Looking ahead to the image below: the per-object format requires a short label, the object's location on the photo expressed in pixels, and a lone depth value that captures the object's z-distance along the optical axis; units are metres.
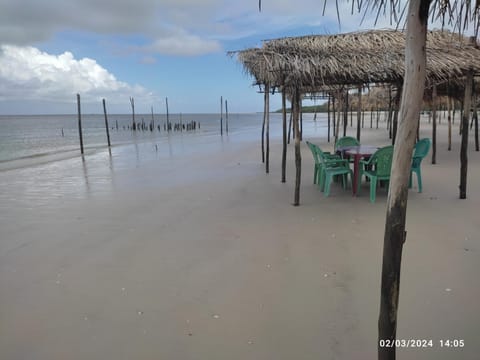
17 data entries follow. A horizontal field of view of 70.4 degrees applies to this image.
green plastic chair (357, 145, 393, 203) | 5.27
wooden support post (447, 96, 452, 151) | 10.73
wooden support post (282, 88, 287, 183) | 6.08
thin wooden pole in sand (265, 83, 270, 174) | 8.04
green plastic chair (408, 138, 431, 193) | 5.73
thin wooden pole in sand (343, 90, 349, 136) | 13.87
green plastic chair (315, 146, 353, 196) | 5.69
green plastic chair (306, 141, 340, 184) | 5.86
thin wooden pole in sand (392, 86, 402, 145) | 9.72
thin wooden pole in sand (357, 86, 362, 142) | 10.99
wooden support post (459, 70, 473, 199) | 5.21
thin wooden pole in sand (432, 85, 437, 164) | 8.21
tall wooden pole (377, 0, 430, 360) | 1.50
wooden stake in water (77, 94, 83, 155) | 16.40
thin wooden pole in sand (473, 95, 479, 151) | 10.23
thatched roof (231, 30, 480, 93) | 5.28
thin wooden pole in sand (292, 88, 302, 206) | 5.25
